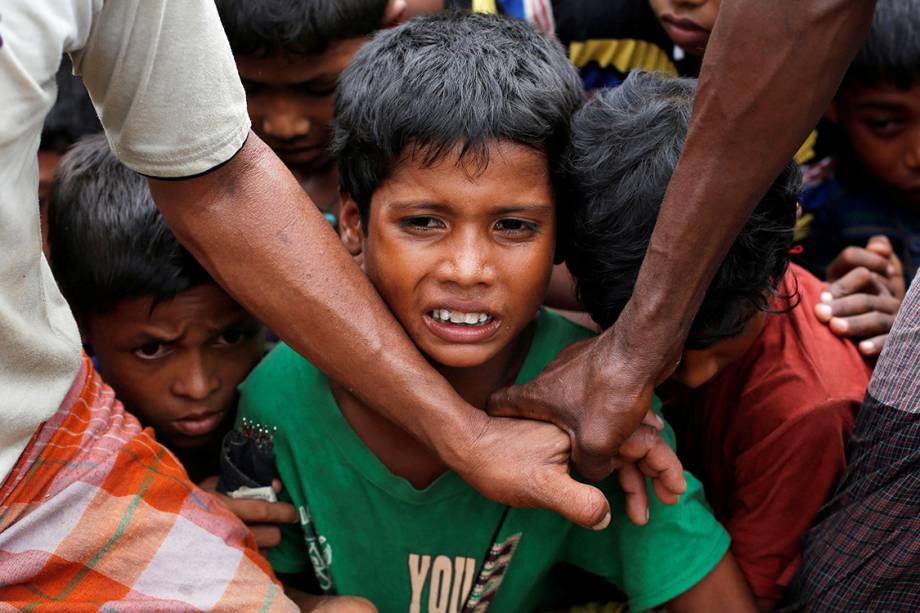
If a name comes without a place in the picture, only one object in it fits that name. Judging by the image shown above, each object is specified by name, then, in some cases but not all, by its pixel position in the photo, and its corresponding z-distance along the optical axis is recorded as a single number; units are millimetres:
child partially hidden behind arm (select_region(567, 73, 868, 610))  771
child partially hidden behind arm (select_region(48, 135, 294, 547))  899
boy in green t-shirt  745
